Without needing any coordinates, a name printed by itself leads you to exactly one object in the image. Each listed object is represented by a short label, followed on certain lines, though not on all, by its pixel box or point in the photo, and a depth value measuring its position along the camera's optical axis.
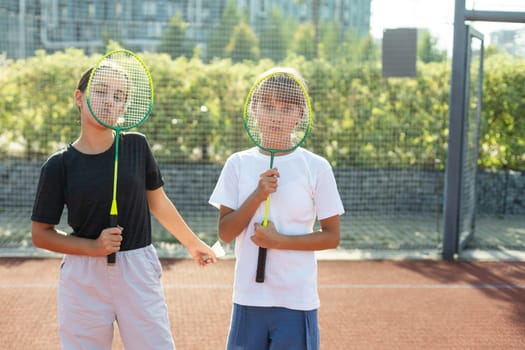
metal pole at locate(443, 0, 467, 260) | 7.04
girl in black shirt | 2.69
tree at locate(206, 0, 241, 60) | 9.29
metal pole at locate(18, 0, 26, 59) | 8.54
